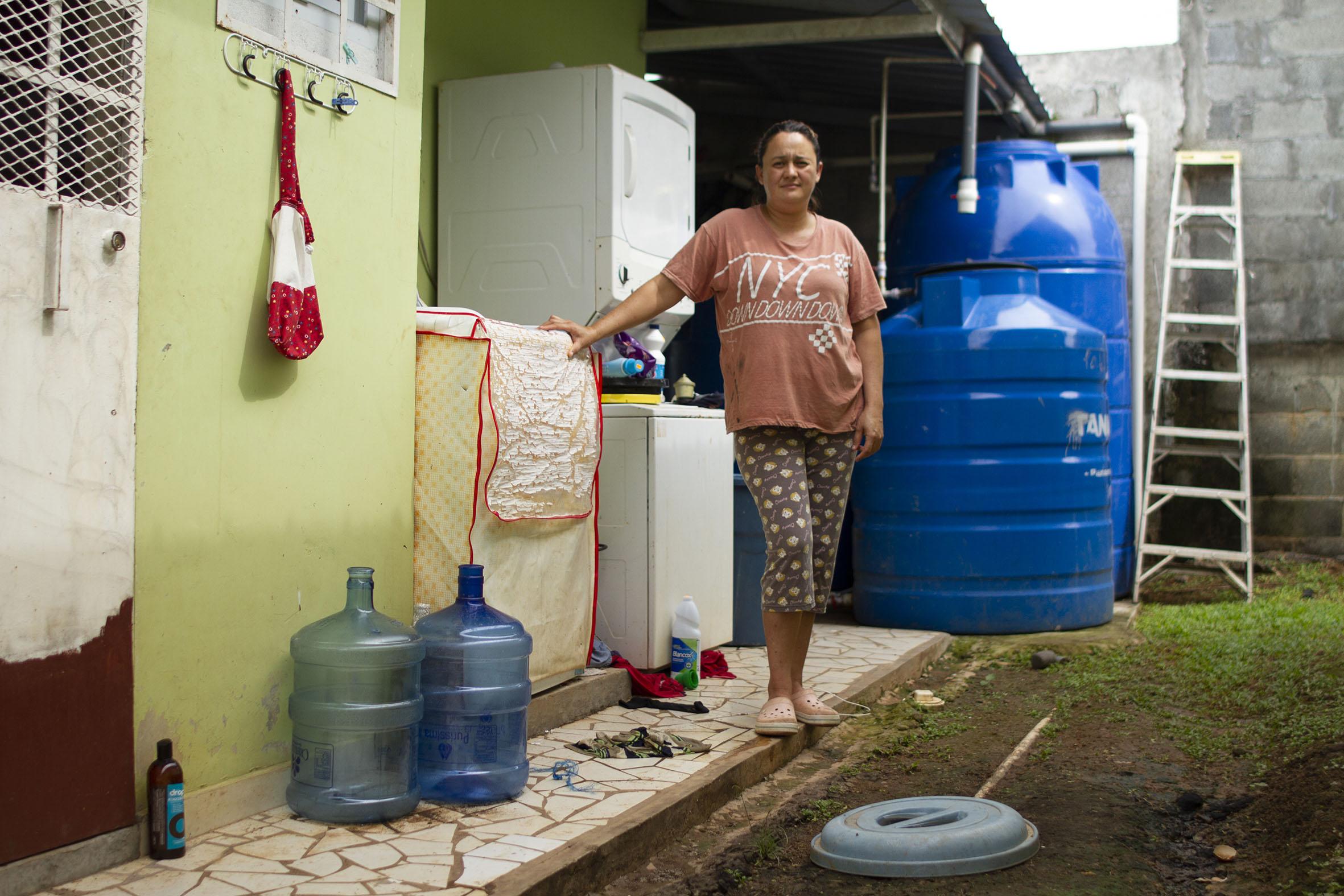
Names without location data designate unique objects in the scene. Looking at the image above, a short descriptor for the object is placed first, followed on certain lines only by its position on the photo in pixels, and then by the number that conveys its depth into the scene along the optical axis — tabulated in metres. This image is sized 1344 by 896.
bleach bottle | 4.42
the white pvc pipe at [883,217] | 6.98
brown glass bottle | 2.57
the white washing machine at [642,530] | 4.34
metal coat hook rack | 2.80
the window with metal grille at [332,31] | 2.86
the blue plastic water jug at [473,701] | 3.08
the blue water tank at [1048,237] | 6.79
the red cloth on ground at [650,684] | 4.26
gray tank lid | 2.78
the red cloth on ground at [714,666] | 4.71
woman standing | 3.70
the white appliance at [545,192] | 4.78
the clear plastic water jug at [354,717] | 2.86
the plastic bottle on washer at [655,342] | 4.97
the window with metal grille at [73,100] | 2.37
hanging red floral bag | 2.83
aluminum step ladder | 7.19
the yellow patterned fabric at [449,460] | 3.40
